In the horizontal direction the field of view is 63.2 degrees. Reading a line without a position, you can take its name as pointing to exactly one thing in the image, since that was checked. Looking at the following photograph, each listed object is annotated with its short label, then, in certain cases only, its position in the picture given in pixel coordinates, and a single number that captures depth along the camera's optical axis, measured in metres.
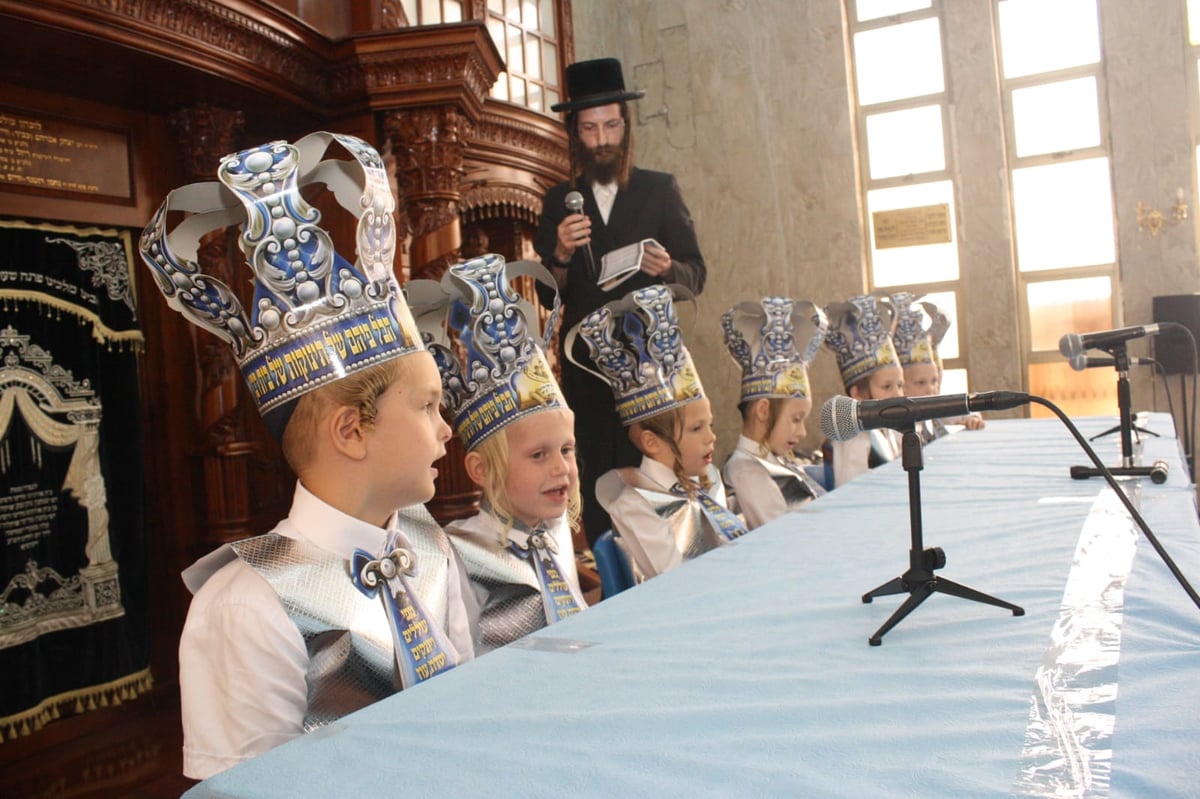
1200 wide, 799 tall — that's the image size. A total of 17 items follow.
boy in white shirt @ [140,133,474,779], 1.36
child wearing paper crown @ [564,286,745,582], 2.61
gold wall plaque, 7.48
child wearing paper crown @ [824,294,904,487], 4.20
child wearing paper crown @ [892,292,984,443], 4.96
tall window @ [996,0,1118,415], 7.14
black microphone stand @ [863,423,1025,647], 1.36
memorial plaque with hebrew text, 3.49
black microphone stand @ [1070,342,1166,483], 2.52
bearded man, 3.26
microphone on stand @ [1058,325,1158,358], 2.72
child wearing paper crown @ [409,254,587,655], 1.96
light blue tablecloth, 0.83
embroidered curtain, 3.51
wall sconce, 6.66
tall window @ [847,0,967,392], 7.51
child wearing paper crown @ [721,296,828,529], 3.22
